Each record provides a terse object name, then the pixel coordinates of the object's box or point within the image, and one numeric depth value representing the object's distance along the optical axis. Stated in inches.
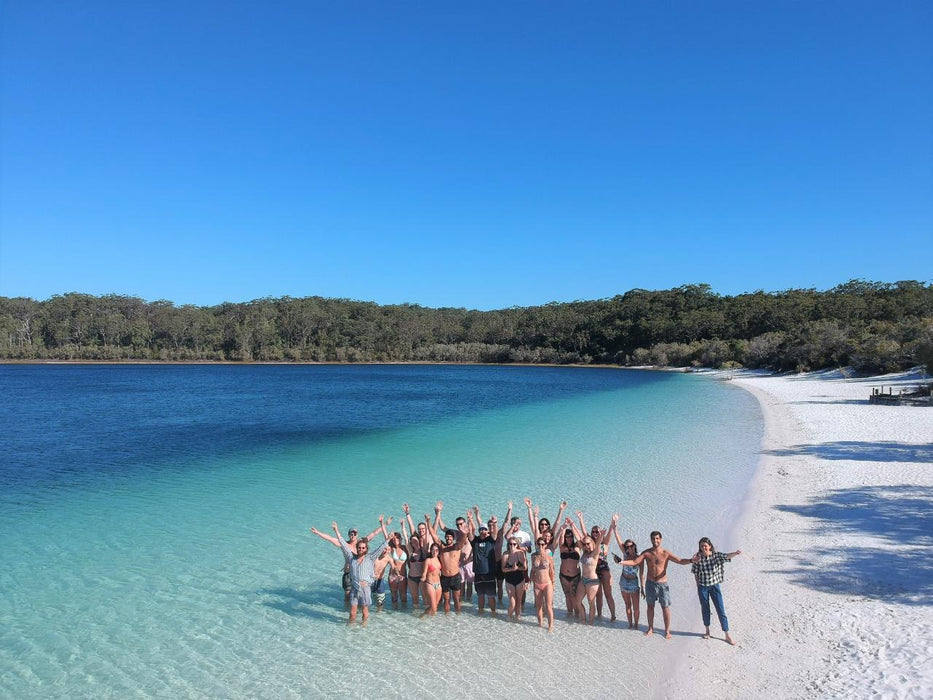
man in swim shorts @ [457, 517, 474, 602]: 323.8
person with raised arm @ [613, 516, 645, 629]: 292.0
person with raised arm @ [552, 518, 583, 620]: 306.3
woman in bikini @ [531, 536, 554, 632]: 293.7
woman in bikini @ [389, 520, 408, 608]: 325.7
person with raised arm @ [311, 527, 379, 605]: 312.7
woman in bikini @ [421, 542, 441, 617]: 310.2
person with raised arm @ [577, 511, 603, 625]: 297.7
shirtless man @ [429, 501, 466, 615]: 312.5
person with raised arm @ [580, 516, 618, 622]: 300.7
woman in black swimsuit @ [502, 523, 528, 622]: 306.0
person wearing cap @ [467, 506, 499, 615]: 314.0
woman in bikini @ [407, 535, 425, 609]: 320.8
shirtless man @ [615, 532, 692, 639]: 283.9
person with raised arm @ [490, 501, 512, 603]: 314.7
